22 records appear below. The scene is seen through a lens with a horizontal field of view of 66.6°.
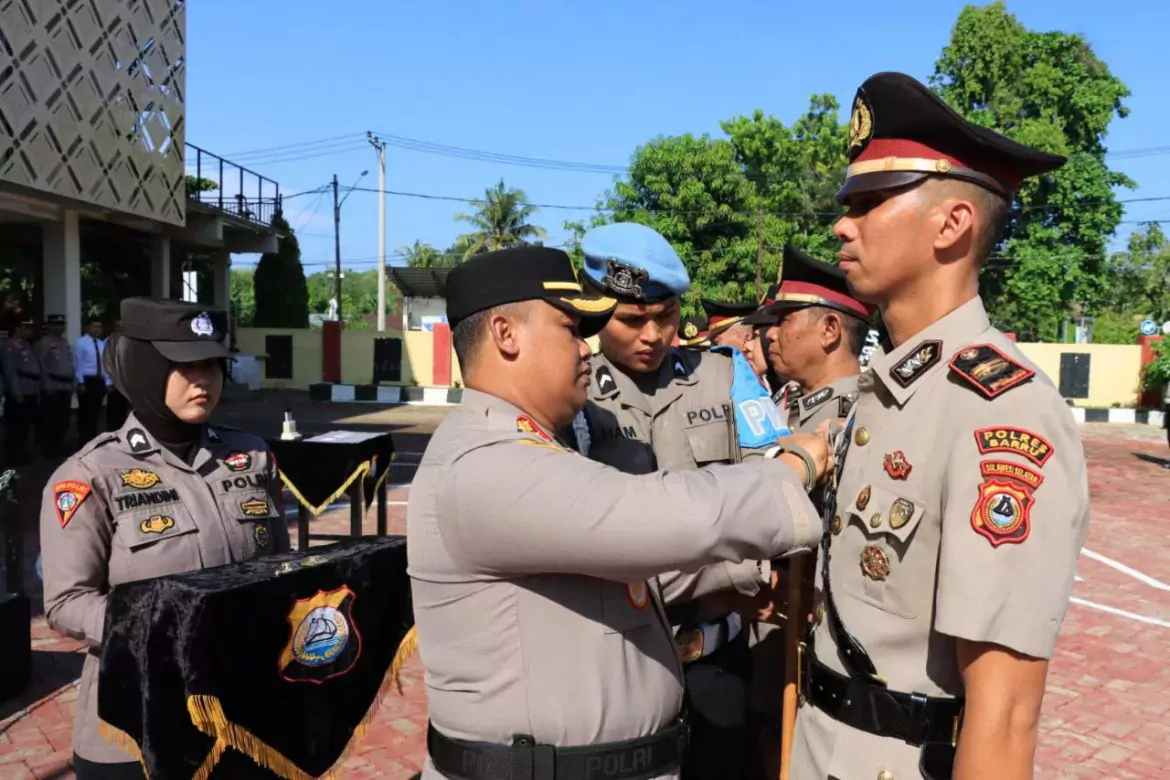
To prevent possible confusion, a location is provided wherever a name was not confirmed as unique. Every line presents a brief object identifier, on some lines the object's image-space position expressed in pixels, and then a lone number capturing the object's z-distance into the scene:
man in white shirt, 13.44
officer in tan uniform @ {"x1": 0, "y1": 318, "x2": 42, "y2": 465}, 11.82
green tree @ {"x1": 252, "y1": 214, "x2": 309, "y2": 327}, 30.86
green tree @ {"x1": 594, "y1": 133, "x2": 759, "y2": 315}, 29.42
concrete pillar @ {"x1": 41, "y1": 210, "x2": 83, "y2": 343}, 16.28
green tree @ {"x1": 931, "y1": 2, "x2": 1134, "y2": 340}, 31.14
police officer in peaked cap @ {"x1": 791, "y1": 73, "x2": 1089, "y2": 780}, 1.48
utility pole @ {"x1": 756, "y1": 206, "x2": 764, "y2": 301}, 27.45
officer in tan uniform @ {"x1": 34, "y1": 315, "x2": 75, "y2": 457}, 12.54
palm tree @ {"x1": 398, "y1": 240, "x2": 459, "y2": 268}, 58.16
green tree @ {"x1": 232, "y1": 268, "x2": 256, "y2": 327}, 62.58
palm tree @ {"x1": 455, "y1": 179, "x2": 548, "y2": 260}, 47.06
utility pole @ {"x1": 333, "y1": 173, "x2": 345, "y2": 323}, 35.62
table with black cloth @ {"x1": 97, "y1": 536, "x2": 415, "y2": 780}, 2.35
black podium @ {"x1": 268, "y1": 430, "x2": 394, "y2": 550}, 5.87
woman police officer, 2.51
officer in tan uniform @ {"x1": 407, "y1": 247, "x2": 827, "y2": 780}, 1.50
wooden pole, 2.22
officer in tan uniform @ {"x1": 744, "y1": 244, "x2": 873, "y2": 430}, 3.52
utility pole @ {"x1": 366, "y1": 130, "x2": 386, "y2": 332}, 33.34
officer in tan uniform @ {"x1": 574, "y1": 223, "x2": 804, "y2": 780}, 2.74
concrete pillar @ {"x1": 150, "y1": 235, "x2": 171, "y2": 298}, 20.86
